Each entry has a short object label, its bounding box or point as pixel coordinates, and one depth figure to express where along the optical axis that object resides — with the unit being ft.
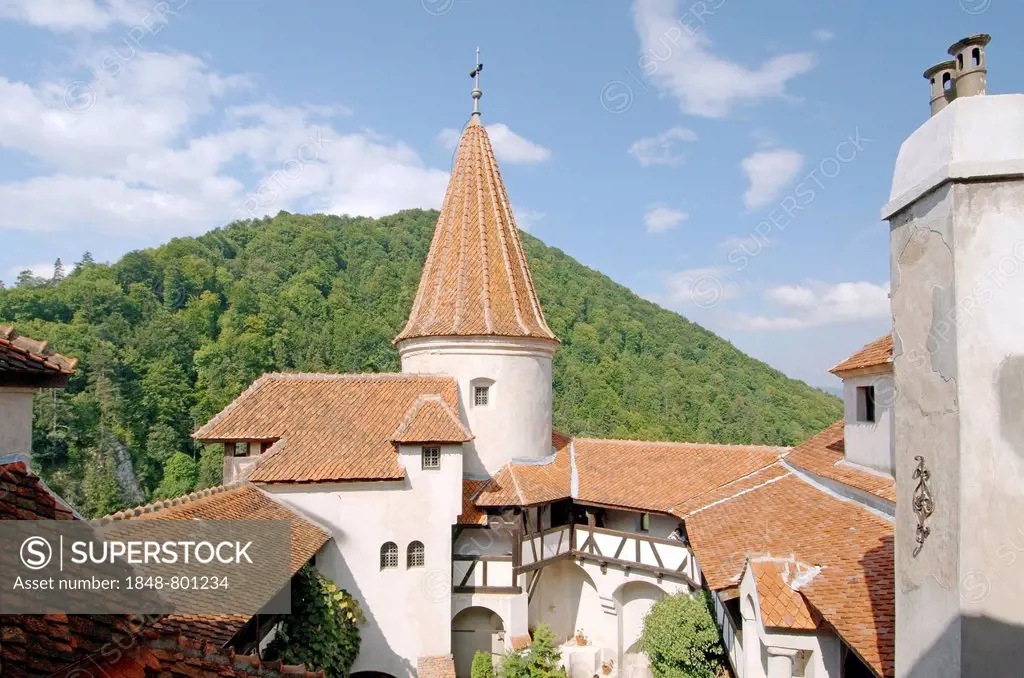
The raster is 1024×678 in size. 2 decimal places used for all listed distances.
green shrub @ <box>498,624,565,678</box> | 49.21
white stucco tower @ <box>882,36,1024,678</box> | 14.02
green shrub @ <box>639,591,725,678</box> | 44.91
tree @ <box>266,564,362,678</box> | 37.06
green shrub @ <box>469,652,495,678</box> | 51.49
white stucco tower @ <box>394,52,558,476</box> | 55.62
